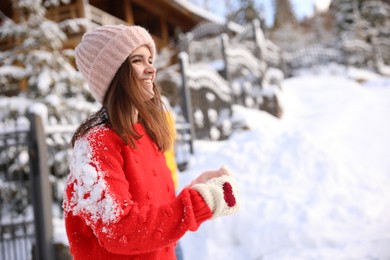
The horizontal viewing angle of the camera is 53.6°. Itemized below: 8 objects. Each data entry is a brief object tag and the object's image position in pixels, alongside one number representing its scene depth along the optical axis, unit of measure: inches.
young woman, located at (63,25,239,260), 52.2
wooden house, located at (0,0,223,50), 567.8
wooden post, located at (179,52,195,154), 301.9
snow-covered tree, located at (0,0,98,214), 278.2
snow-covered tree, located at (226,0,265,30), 1413.6
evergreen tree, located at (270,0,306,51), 1579.7
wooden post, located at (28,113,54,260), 191.0
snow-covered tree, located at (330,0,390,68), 911.7
